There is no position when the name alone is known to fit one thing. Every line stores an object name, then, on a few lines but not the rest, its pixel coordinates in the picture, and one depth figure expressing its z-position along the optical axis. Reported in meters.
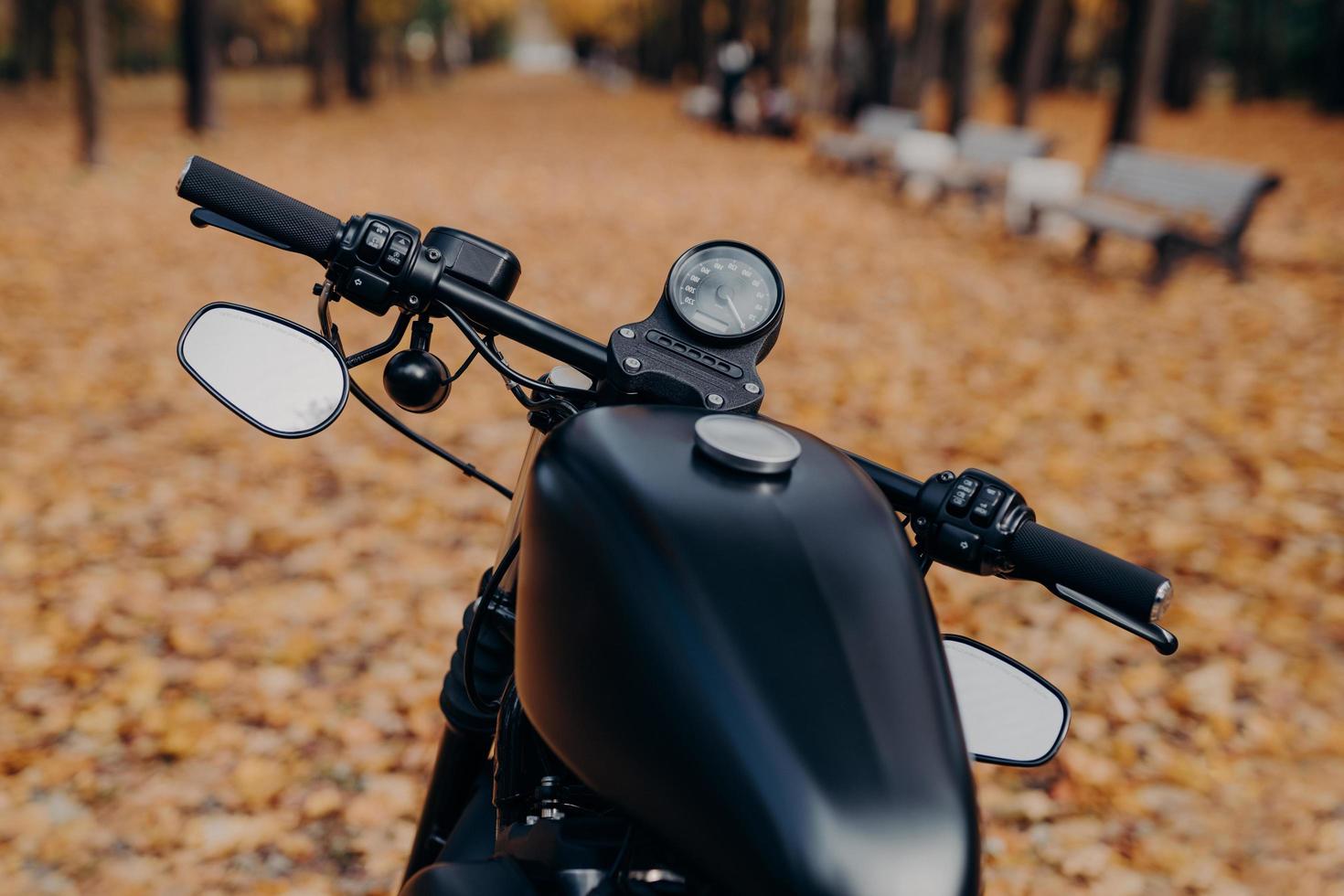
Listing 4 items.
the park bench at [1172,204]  8.14
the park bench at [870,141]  15.64
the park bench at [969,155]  12.08
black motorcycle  0.80
